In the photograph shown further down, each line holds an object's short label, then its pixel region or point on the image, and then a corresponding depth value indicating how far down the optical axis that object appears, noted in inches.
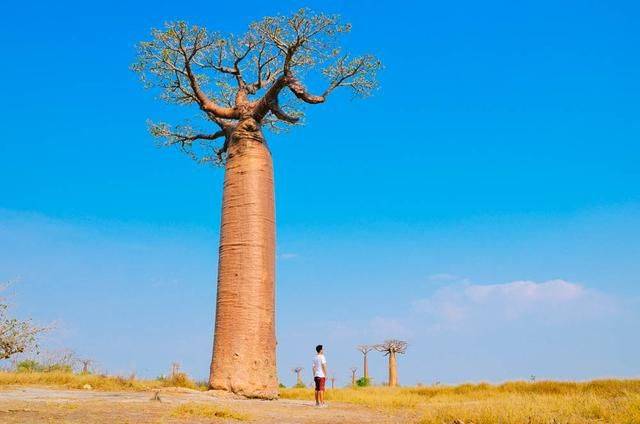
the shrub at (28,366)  559.4
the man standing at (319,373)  376.0
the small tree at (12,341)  561.6
